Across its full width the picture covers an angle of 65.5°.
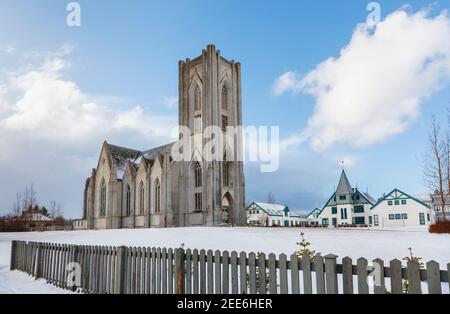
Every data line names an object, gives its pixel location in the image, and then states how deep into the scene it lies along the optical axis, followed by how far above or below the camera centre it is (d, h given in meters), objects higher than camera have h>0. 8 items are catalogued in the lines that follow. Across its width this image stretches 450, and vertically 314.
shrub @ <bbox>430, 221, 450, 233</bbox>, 23.98 -1.55
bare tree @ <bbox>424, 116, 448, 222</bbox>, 28.27 +2.85
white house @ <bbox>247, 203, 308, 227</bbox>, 83.31 -1.78
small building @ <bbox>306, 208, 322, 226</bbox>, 91.38 -2.74
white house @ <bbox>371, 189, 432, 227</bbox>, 56.56 -0.89
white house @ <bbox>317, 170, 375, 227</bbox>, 68.00 -0.12
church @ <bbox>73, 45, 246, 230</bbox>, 45.56 +4.49
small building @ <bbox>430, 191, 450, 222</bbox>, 57.00 -1.22
